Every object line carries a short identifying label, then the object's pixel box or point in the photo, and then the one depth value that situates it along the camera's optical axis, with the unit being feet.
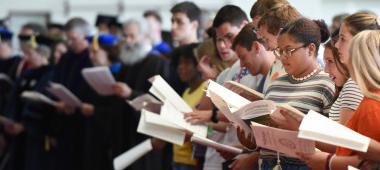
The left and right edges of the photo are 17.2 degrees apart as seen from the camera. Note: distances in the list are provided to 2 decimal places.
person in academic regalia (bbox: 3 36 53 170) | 42.51
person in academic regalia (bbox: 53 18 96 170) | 40.84
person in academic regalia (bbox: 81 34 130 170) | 36.61
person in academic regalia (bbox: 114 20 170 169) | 34.06
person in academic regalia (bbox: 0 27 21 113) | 46.86
